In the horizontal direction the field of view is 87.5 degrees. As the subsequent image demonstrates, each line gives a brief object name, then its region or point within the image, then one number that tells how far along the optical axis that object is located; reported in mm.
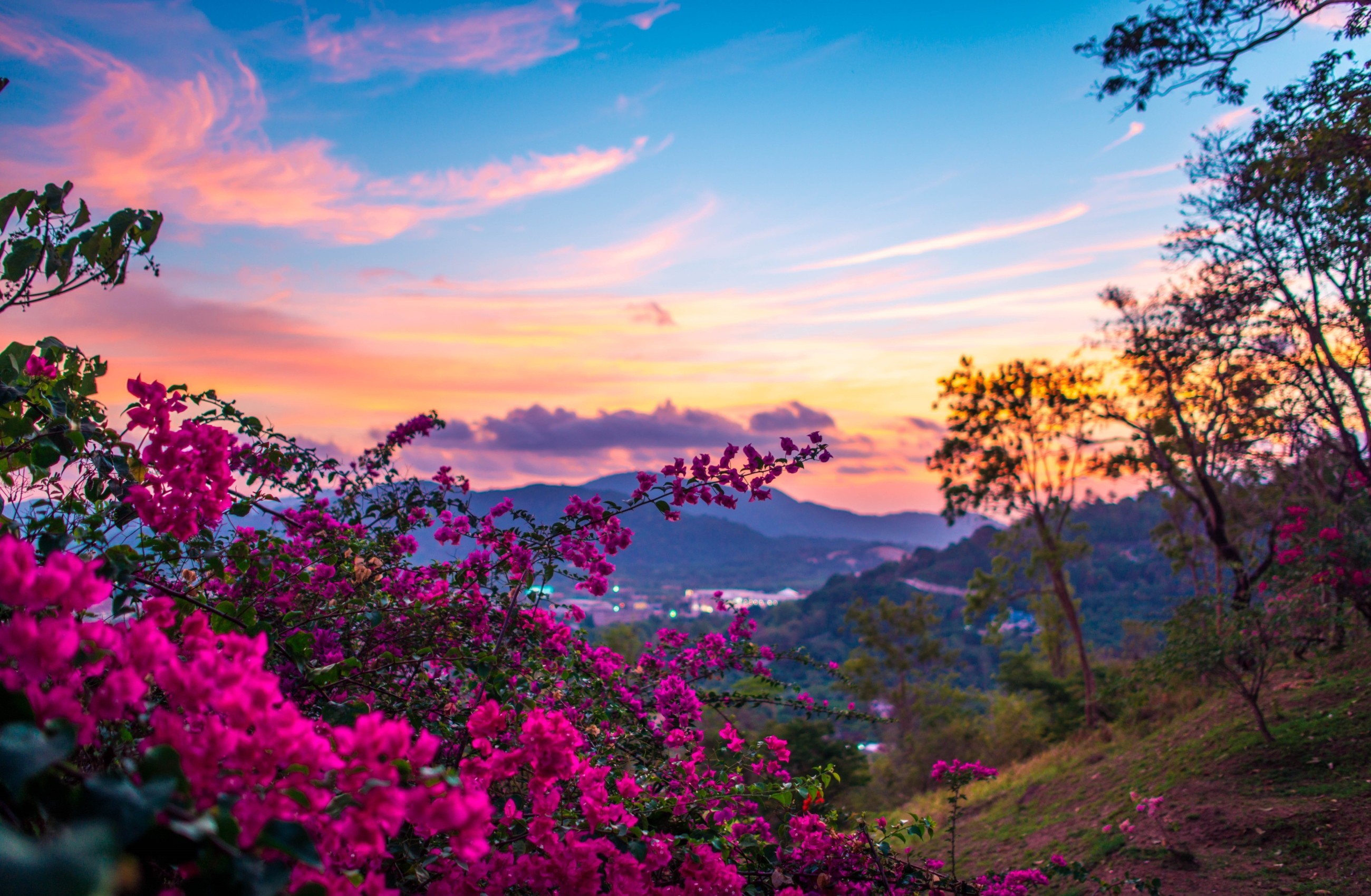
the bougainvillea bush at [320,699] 850
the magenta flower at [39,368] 2045
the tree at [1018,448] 13359
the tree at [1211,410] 8484
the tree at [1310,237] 4637
